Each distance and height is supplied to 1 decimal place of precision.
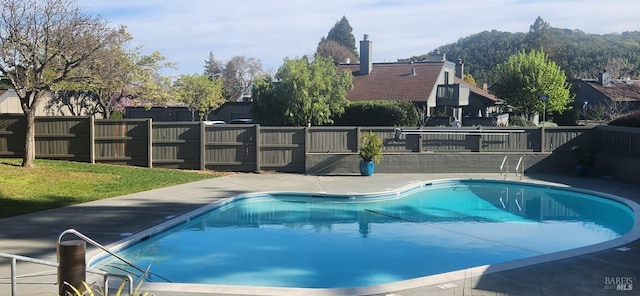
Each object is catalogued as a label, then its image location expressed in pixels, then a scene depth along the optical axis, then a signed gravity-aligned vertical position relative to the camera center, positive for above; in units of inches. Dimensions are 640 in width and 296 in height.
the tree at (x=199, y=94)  2219.5 +118.4
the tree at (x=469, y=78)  2949.1 +251.2
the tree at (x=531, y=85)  1684.3 +123.7
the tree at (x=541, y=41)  3765.3 +592.5
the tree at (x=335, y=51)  3846.0 +511.4
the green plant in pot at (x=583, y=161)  858.8 -51.4
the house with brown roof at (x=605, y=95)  2005.7 +120.7
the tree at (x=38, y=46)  677.9 +92.3
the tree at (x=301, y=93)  1170.6 +66.1
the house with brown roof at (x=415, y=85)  1487.5 +109.8
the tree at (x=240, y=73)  3366.1 +307.8
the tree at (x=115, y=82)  774.5 +75.8
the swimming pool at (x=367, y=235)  394.9 -98.1
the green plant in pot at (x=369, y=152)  847.7 -39.4
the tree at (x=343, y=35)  4491.6 +735.1
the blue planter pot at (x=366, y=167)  856.9 -62.8
